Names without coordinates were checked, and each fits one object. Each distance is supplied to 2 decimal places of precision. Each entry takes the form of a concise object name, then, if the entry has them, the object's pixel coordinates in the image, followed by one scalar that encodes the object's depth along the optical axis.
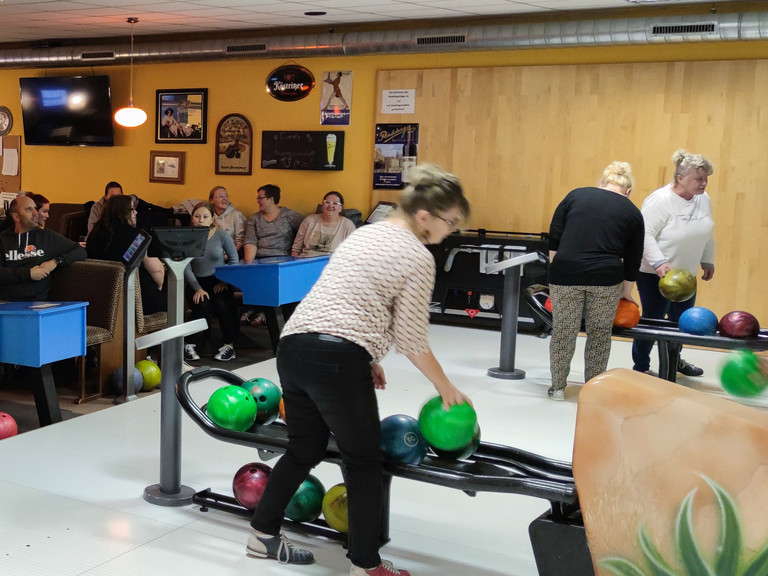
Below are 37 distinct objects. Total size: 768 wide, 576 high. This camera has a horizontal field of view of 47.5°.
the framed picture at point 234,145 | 10.05
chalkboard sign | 9.46
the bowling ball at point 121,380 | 5.41
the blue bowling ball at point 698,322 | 5.35
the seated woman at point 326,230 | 8.42
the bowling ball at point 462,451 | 3.04
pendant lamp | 9.50
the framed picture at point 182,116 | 10.34
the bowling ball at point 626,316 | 5.37
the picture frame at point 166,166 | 10.53
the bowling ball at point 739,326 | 5.33
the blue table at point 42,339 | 4.68
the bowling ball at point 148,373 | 5.66
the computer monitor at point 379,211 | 8.91
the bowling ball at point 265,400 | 3.51
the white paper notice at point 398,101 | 8.97
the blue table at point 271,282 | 6.27
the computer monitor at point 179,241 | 5.30
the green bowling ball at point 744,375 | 3.40
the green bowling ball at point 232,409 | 3.35
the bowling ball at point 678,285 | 5.53
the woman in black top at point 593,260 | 5.11
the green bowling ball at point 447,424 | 2.96
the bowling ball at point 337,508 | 3.19
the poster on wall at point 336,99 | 9.40
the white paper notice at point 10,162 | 11.88
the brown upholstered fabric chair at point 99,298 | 5.47
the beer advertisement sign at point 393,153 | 9.02
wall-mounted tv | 10.95
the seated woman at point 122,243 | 5.98
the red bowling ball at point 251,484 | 3.28
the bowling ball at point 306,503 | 3.27
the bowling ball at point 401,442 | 2.98
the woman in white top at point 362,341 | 2.72
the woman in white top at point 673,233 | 5.73
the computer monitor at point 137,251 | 5.44
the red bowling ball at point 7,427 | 4.41
